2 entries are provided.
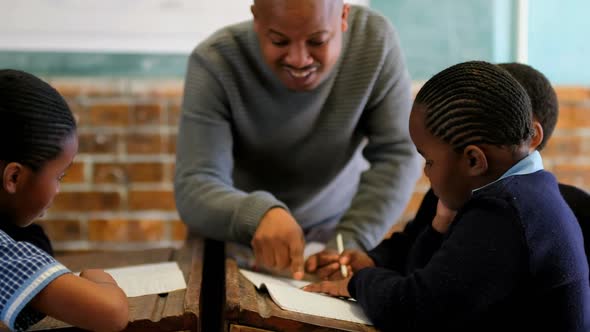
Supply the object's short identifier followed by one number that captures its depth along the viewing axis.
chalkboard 2.23
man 1.34
